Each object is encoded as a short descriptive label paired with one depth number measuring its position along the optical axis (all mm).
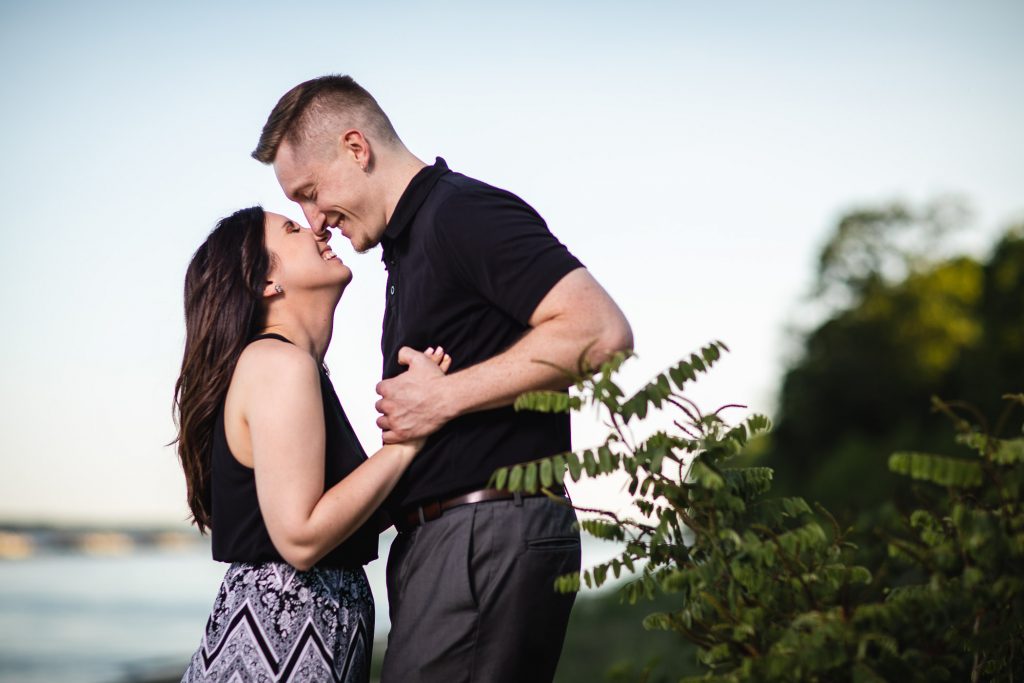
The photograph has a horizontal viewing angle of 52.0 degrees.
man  3379
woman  3486
